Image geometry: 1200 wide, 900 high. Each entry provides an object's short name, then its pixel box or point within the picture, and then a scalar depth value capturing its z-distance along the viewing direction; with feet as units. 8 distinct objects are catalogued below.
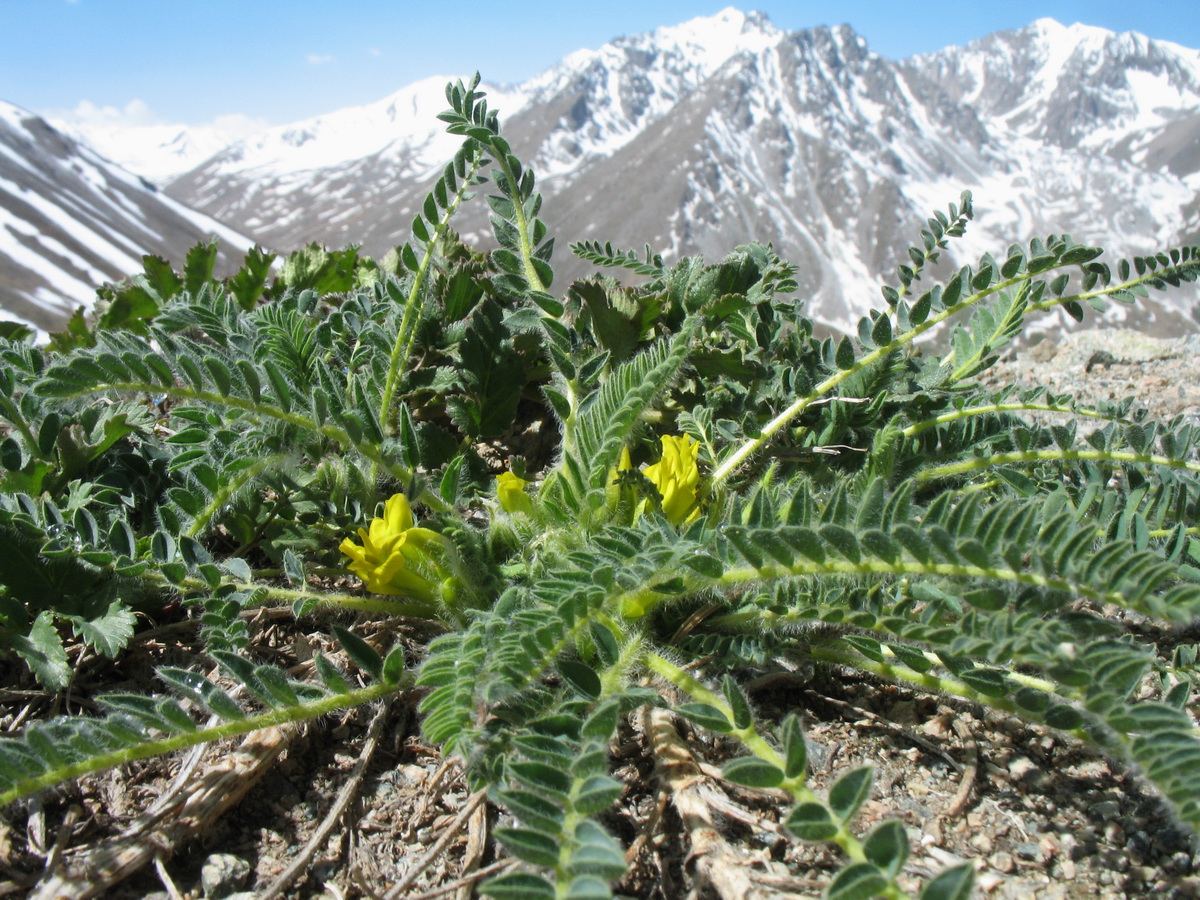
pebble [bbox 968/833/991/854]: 0.71
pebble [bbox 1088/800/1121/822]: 0.73
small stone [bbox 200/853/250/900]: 0.71
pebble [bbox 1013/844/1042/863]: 0.70
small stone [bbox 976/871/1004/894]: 0.67
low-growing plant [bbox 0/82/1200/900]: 0.63
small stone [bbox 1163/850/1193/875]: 0.68
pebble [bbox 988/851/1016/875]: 0.69
